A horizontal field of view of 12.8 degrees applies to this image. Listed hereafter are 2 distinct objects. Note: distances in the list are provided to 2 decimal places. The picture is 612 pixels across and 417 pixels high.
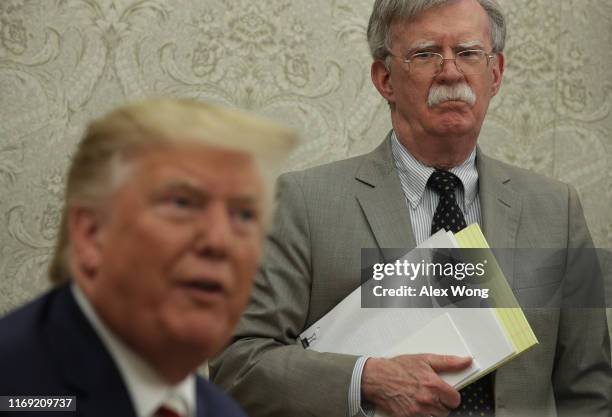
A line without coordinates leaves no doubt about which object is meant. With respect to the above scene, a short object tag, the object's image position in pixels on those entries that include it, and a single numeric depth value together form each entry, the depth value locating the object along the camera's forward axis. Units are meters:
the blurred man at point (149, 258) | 2.13
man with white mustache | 3.40
